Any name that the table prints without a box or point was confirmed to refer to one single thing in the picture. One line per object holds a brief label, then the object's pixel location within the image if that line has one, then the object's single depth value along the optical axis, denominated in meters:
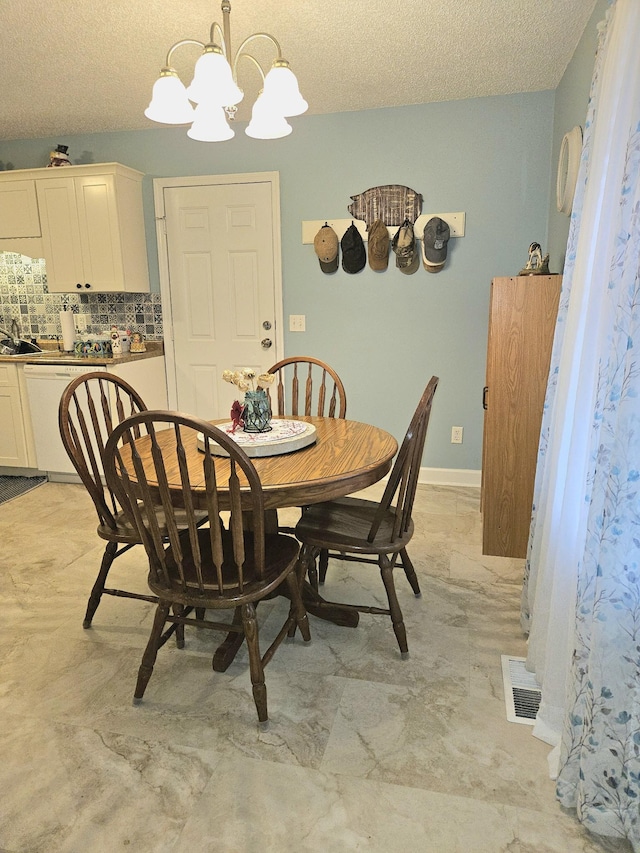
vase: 2.02
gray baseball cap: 3.46
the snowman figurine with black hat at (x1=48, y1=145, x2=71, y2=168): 3.81
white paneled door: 3.82
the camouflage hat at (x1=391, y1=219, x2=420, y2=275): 3.50
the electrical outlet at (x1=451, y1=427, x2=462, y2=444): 3.77
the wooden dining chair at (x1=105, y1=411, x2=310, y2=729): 1.47
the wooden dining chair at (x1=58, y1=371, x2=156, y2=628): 1.98
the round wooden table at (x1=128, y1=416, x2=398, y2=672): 1.64
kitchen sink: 4.18
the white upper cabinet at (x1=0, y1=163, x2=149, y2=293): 3.72
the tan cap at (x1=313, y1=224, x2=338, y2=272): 3.64
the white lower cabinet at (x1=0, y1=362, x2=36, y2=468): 3.81
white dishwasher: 3.69
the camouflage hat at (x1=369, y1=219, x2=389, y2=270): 3.54
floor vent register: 1.69
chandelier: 1.68
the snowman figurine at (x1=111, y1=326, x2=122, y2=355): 3.82
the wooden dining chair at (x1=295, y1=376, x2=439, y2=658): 1.84
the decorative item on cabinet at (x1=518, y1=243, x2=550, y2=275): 2.54
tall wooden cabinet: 2.40
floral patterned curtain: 1.19
